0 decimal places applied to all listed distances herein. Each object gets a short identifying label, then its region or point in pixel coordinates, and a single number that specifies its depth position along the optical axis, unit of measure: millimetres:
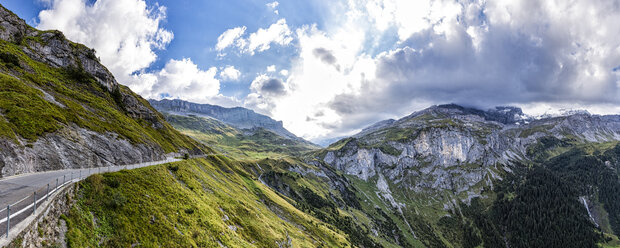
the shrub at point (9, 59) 61600
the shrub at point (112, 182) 33031
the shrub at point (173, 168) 58991
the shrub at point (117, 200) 29433
